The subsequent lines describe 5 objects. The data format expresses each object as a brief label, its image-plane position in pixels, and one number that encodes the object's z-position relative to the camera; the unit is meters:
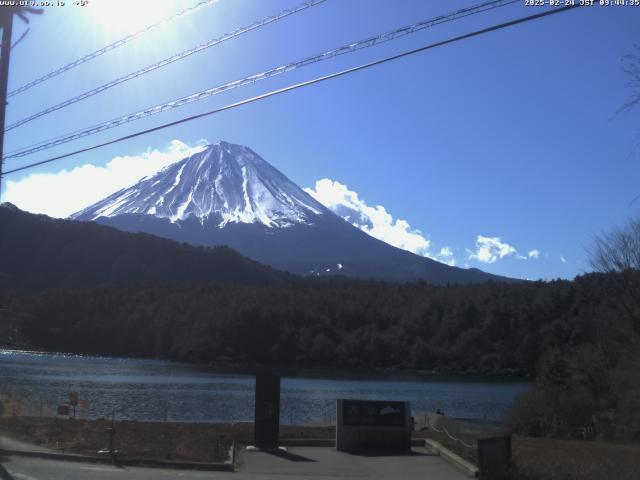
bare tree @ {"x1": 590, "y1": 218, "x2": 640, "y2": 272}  38.50
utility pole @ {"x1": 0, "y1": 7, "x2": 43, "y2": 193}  18.09
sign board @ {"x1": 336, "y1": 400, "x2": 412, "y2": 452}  19.95
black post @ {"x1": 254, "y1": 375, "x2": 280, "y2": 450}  19.41
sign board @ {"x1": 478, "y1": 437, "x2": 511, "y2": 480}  14.32
